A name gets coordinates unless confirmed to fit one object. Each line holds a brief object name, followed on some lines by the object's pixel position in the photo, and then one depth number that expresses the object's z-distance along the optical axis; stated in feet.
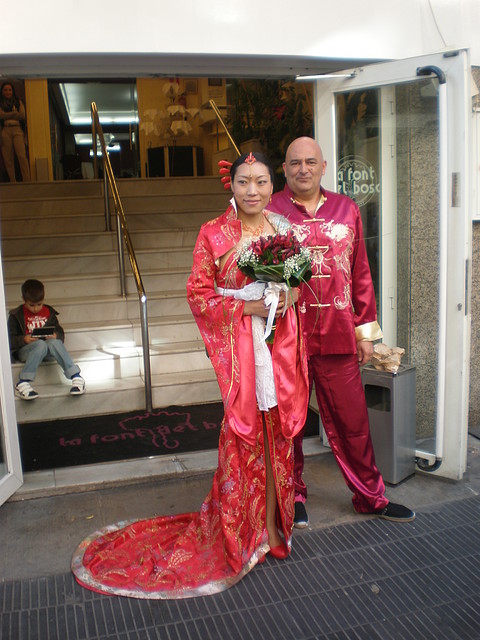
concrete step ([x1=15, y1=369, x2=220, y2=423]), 15.87
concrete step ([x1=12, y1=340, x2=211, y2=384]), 16.87
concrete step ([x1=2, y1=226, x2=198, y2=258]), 23.07
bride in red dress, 8.73
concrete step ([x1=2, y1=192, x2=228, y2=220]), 26.02
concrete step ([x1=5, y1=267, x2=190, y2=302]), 20.15
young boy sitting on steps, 16.10
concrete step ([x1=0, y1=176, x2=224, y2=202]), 27.76
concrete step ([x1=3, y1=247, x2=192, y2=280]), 21.36
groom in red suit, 10.00
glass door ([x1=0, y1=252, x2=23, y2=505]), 11.10
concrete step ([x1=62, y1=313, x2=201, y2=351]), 18.10
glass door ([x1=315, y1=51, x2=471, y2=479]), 11.19
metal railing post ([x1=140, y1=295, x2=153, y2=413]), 15.64
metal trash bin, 11.53
